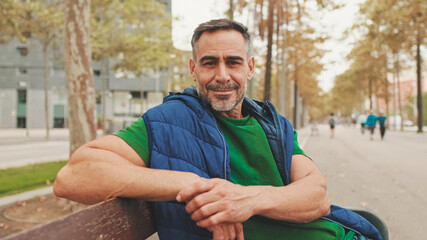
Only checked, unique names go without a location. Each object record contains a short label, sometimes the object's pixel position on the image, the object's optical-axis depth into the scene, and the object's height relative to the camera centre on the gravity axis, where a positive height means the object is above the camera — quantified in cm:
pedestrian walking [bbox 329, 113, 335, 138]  2739 +6
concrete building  4709 +437
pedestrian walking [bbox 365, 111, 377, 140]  2181 +10
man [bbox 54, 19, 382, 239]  143 -20
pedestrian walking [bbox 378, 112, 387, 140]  2142 -2
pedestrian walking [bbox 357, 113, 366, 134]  3203 +15
